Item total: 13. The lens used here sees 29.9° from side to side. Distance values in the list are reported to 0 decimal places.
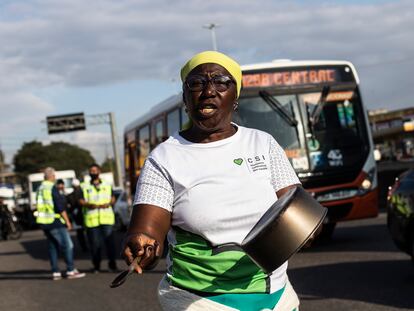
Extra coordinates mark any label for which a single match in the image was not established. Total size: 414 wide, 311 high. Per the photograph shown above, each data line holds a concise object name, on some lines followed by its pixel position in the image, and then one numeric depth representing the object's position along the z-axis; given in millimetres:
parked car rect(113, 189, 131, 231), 24578
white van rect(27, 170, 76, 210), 40469
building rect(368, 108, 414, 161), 59719
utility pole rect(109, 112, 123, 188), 59538
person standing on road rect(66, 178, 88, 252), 16570
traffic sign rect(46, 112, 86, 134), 63875
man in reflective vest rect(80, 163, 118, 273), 12117
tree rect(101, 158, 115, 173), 145625
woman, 2770
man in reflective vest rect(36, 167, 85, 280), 11922
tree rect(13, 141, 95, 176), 101750
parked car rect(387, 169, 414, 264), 8391
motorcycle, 25953
